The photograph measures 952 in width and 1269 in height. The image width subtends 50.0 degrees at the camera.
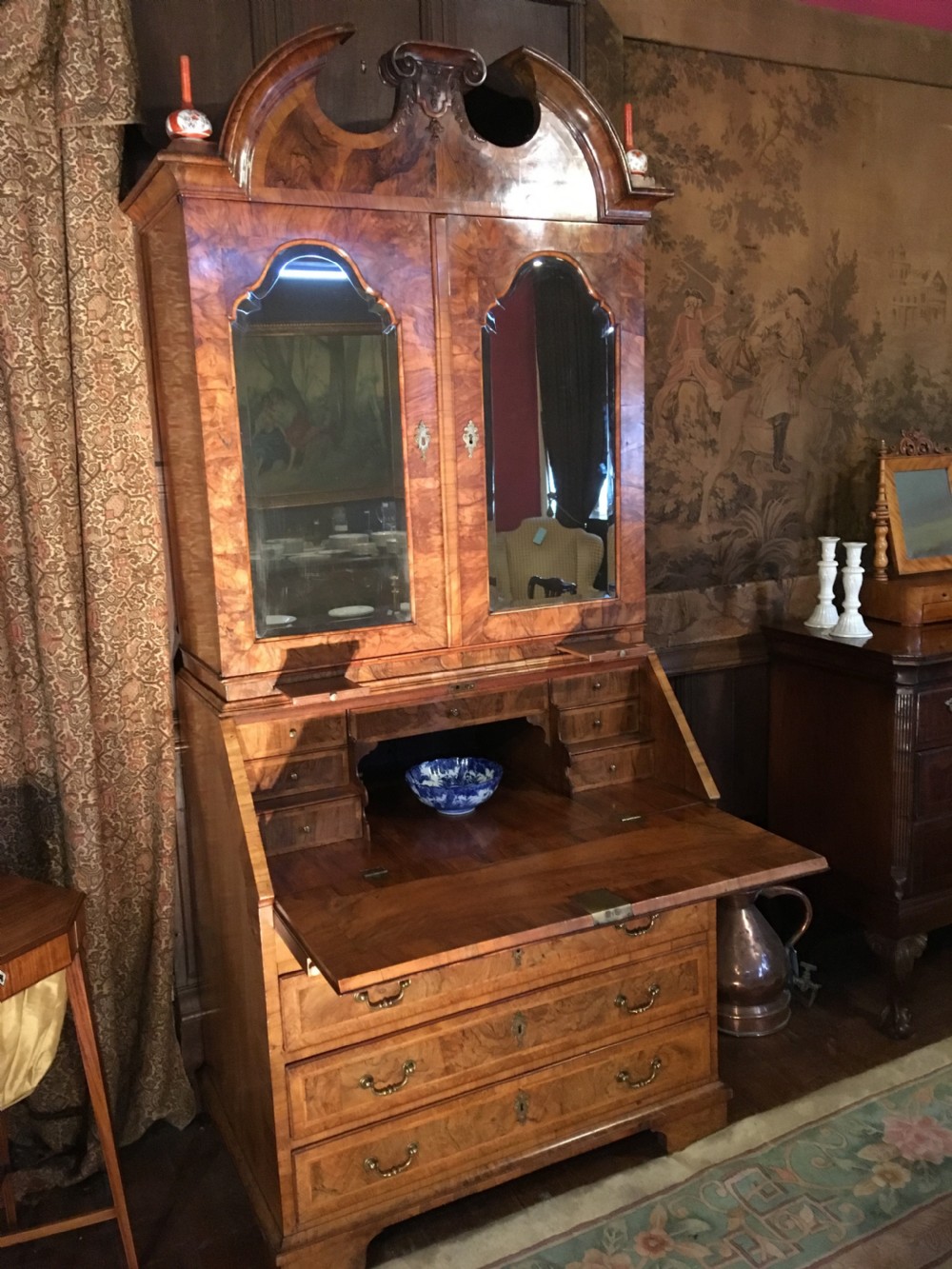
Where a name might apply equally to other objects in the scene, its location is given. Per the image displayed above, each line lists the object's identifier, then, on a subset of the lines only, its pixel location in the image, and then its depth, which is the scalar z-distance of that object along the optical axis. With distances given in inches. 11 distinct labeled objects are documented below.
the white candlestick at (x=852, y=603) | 99.0
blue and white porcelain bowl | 80.3
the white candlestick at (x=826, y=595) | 102.7
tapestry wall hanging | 100.1
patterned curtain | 71.3
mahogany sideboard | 92.3
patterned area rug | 71.4
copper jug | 93.9
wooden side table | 60.6
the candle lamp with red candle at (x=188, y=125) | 63.9
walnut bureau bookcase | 66.4
